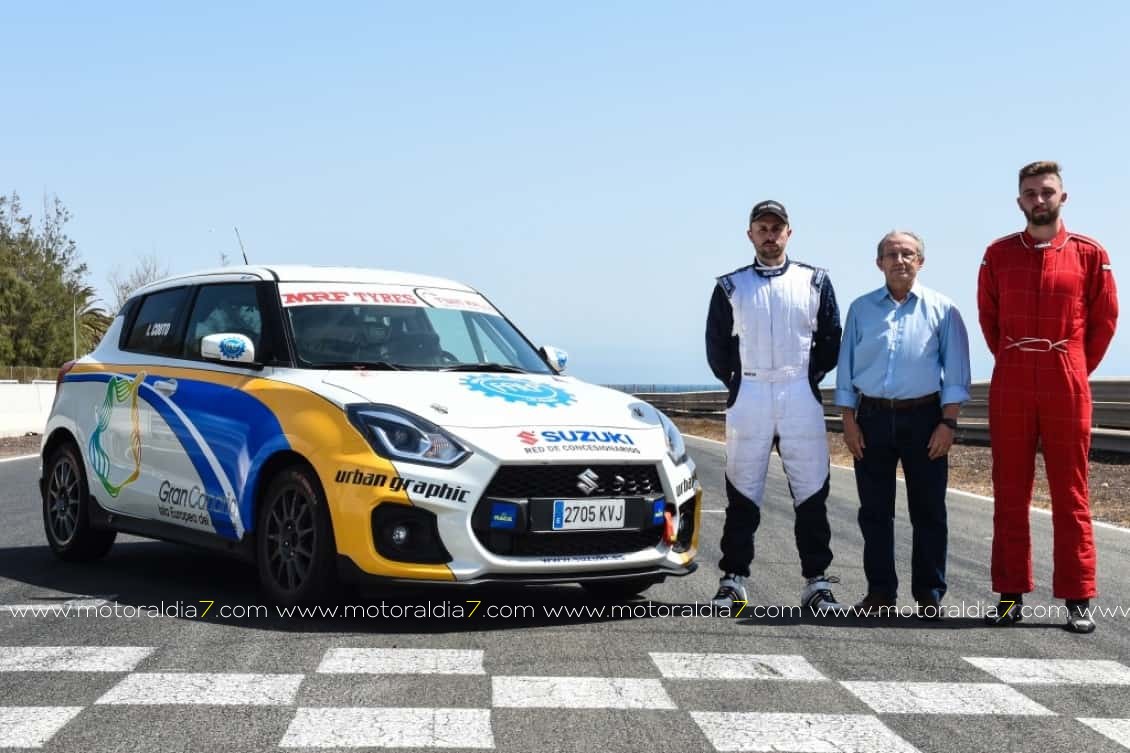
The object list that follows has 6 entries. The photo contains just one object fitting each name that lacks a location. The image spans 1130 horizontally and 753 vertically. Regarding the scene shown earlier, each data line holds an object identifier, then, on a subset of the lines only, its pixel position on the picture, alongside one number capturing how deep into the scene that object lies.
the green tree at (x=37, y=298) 72.69
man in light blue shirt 6.96
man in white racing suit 7.03
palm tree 77.46
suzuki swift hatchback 6.07
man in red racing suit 6.79
